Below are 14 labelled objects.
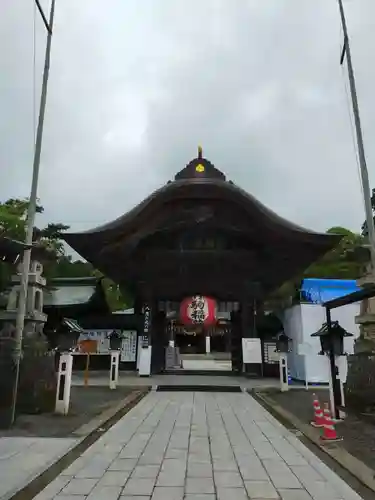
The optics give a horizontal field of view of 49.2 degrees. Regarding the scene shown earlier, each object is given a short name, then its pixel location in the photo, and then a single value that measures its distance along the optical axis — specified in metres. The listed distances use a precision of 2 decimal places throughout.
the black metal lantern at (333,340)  9.02
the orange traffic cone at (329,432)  6.91
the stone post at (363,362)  9.39
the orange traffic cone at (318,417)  7.91
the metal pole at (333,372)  8.61
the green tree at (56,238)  26.73
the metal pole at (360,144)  10.32
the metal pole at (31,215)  8.27
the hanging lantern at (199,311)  18.86
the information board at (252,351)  17.75
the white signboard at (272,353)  19.44
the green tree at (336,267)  31.44
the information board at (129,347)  20.97
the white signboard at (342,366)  11.45
